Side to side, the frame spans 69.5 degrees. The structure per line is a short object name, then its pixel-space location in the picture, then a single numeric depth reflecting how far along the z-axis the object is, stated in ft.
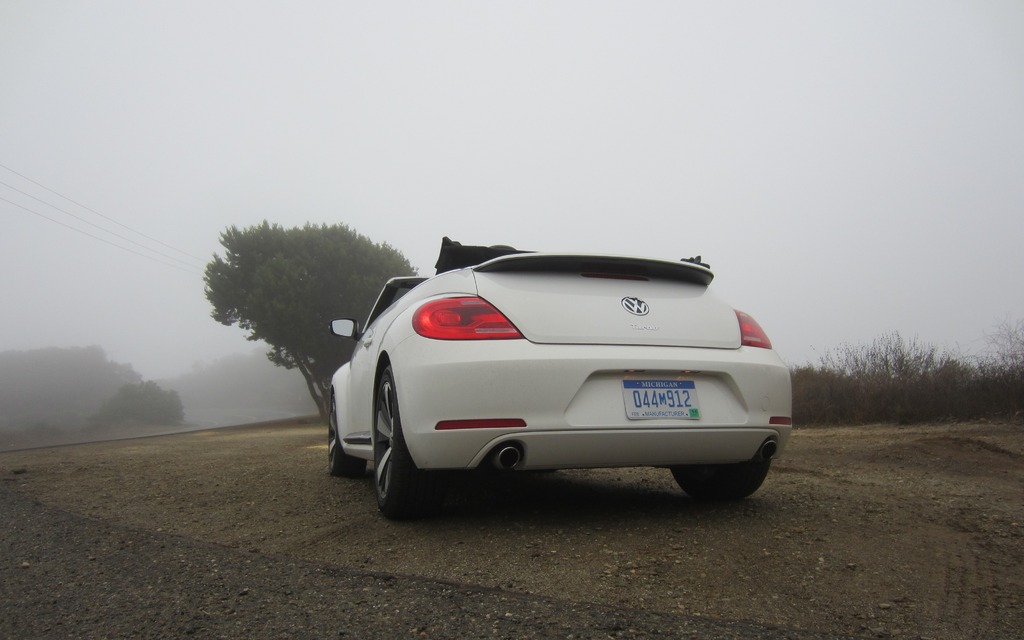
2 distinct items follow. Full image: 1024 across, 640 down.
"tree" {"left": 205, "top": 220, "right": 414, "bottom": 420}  101.04
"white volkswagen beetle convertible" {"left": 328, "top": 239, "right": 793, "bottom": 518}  10.73
